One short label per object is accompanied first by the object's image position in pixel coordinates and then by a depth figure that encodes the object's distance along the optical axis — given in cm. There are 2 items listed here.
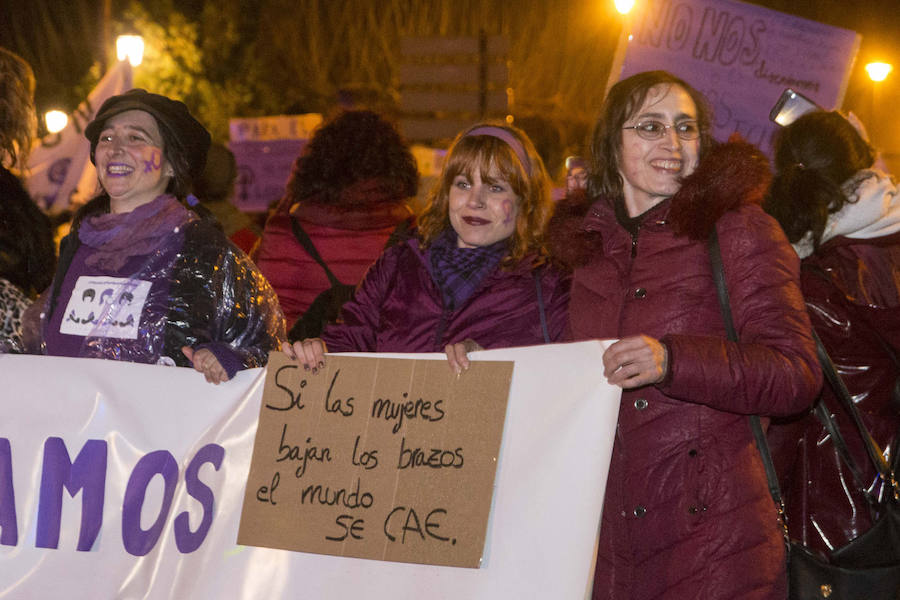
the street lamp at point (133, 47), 856
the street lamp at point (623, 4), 1414
